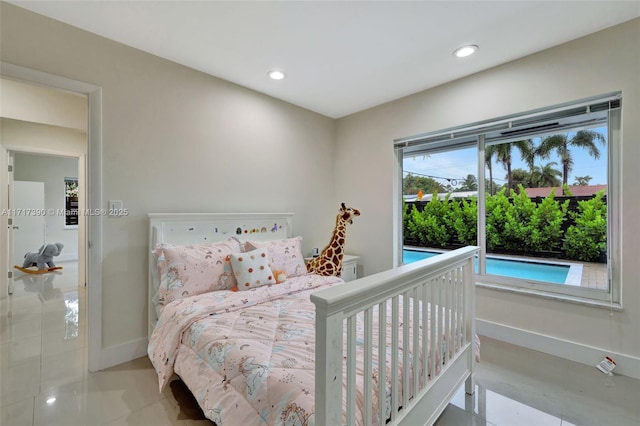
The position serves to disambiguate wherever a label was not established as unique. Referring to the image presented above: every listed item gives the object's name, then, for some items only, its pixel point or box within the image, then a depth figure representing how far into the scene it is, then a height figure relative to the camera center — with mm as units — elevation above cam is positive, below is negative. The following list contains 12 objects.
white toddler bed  925 -654
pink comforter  1083 -668
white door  5109 -133
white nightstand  3422 -686
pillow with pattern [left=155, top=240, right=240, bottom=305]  2111 -466
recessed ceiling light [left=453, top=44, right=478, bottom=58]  2254 +1329
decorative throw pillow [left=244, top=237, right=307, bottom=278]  2633 -423
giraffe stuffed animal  2836 -447
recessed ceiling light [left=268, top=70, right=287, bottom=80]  2672 +1330
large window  2225 +158
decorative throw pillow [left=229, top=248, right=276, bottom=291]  2275 -479
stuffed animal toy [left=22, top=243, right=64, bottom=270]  5281 -865
